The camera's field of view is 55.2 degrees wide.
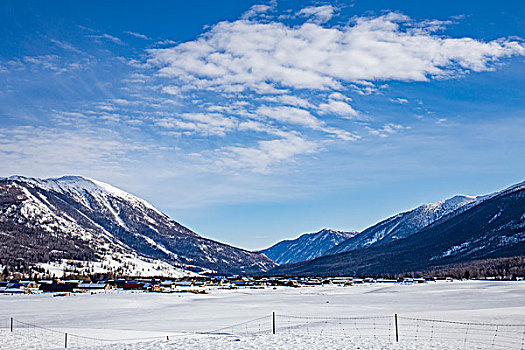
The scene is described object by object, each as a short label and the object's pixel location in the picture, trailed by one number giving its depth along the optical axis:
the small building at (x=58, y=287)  144.75
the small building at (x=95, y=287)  159.45
